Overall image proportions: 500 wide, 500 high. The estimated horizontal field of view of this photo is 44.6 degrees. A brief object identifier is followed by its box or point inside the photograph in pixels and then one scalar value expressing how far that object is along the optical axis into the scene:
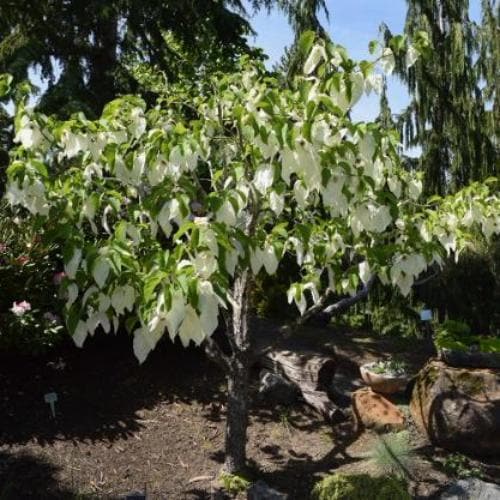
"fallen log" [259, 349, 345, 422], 5.06
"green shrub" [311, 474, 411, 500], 3.62
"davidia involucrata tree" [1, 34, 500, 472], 2.21
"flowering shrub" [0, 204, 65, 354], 4.64
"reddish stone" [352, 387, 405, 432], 4.85
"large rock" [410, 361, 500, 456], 4.61
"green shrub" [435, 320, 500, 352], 5.16
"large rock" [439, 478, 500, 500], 3.86
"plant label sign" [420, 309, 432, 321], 5.77
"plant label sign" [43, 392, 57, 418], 4.42
